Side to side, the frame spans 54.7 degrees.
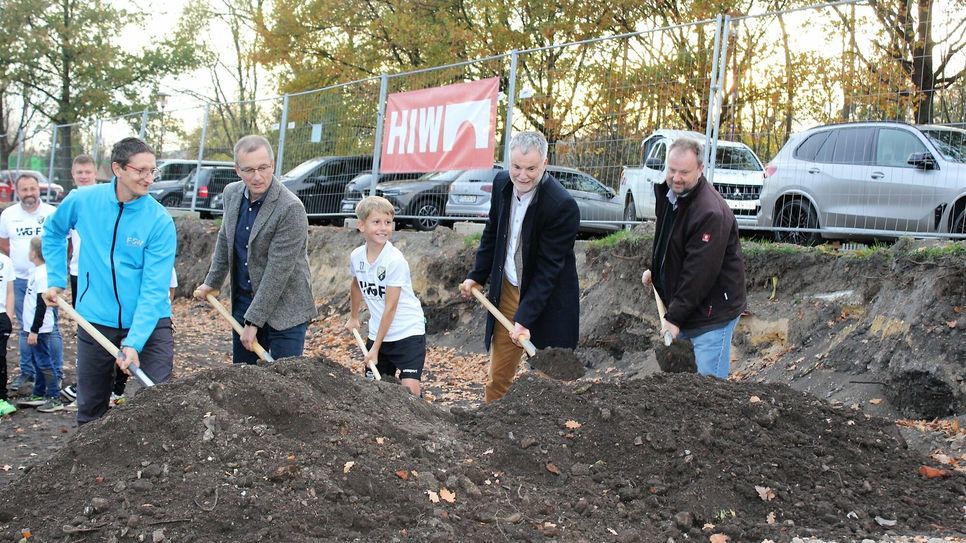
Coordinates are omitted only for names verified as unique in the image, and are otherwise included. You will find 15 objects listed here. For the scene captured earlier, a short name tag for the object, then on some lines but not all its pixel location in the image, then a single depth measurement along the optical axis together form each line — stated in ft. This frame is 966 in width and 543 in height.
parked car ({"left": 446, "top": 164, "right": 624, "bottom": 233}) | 32.45
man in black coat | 16.14
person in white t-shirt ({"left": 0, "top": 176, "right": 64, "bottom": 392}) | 24.97
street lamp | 116.61
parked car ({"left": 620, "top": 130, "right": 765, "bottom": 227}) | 29.25
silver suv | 25.85
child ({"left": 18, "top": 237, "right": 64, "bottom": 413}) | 23.30
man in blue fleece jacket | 15.07
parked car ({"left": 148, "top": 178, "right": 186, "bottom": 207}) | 66.08
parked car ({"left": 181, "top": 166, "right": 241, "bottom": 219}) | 58.75
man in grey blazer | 16.15
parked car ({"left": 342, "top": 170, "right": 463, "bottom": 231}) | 40.93
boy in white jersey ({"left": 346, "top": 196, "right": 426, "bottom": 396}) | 17.70
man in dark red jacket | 15.39
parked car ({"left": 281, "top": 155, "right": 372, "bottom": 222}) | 44.16
